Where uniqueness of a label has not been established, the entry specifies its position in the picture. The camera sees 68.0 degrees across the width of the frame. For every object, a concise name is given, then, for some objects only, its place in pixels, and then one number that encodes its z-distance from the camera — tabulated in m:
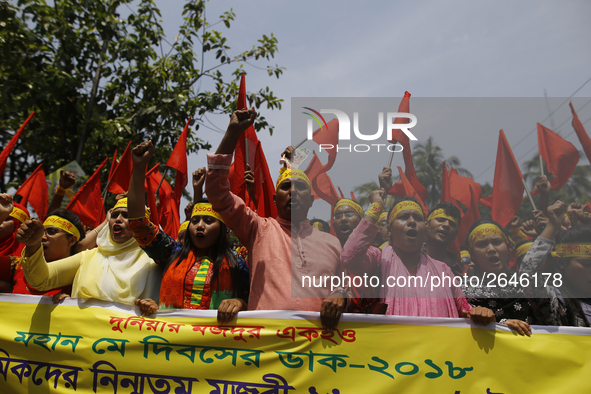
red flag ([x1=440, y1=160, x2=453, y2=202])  2.43
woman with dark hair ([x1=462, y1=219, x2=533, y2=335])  2.29
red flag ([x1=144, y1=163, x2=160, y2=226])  3.34
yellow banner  2.13
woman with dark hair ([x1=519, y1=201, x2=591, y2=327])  2.35
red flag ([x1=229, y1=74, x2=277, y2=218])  3.65
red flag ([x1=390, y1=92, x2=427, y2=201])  2.38
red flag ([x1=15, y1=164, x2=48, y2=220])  4.67
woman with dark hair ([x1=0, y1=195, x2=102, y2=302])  3.05
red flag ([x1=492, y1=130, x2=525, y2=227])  2.47
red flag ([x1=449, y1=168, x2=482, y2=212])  2.44
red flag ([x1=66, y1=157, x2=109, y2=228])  4.21
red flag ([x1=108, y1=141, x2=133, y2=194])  4.55
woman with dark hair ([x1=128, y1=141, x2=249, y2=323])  2.49
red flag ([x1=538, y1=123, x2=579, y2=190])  2.50
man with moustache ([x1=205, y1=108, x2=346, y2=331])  2.21
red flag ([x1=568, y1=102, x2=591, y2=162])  2.50
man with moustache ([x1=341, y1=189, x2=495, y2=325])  2.33
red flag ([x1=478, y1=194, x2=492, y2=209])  2.50
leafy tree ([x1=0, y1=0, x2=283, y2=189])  6.82
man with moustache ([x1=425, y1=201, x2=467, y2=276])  2.37
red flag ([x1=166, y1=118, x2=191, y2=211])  4.25
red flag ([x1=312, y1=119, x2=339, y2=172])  2.43
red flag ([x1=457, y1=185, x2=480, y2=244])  2.43
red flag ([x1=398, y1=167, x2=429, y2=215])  2.38
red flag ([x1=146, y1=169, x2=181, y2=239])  4.59
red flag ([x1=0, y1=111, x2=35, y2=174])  3.81
